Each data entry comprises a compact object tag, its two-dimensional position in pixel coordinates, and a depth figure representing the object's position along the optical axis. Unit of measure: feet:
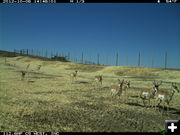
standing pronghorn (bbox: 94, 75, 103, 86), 101.59
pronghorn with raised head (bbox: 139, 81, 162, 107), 58.33
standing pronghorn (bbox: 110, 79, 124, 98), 64.44
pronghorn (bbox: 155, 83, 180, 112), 53.31
